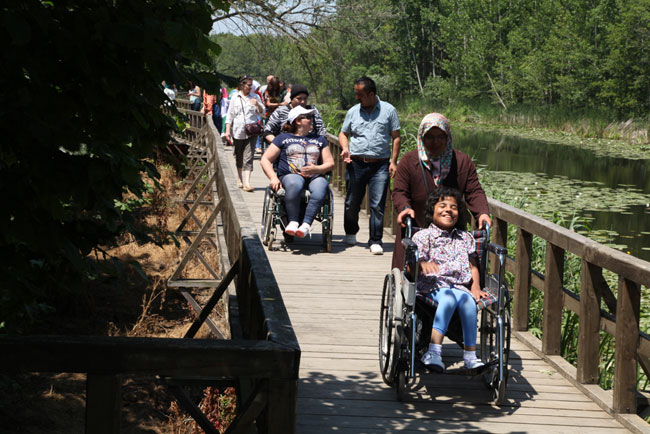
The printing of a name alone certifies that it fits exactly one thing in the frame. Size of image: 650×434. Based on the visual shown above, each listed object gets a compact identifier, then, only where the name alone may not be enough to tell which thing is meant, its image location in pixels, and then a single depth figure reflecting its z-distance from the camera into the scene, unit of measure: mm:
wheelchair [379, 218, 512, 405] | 4438
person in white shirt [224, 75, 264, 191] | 12109
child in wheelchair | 4496
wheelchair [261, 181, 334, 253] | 8516
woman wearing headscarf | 5195
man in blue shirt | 8227
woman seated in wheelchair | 8391
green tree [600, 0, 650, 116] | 41500
